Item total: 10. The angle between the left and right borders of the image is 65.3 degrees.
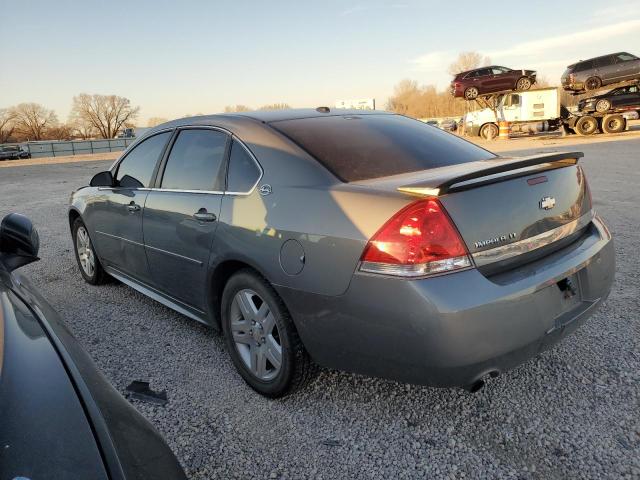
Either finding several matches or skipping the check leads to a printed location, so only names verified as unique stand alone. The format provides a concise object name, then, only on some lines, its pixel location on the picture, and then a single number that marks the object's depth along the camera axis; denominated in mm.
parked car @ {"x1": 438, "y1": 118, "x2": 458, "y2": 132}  40750
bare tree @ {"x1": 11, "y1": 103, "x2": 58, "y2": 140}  81750
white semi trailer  24875
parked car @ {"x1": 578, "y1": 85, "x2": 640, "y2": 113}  23703
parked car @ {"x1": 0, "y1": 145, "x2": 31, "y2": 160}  38562
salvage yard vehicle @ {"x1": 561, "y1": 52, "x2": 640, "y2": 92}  24297
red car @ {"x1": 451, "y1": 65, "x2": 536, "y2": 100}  27953
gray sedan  2025
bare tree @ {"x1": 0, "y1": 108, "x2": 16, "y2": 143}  76062
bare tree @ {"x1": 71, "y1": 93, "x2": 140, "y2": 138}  94188
